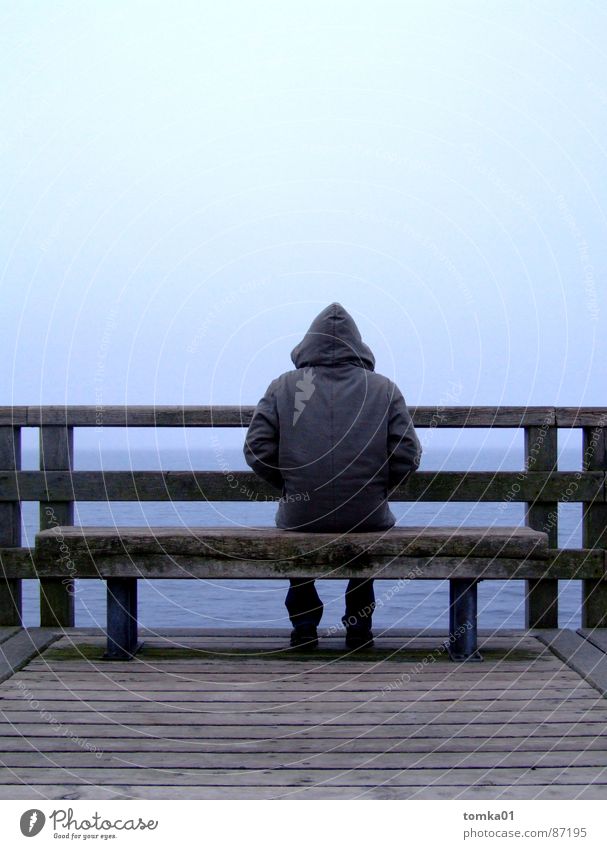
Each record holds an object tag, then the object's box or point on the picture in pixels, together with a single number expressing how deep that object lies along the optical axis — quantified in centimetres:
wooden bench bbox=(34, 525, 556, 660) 478
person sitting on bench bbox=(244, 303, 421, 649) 501
